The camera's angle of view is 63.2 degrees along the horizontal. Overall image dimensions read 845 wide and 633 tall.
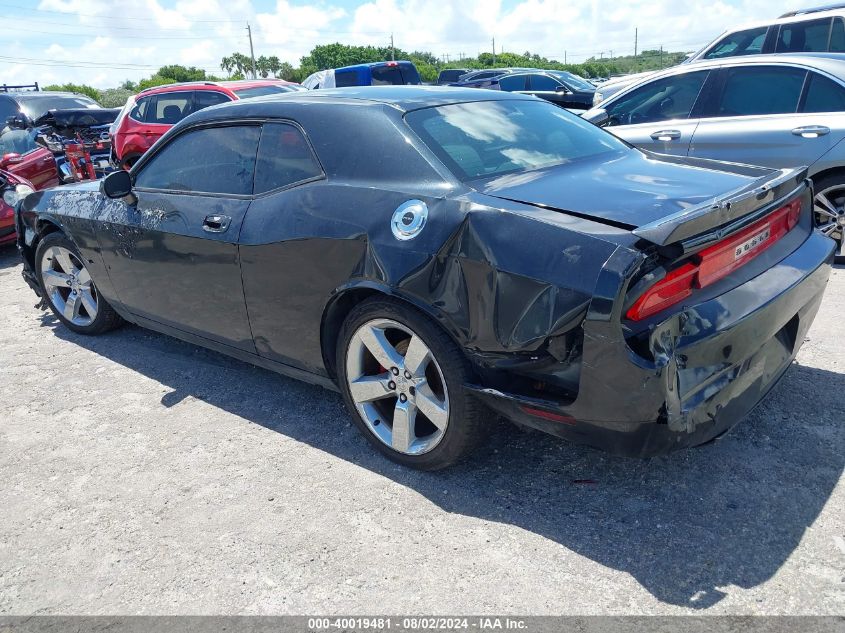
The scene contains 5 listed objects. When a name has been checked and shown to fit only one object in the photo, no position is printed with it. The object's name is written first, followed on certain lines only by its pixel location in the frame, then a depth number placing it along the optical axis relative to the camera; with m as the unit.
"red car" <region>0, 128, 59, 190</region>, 8.93
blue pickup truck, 13.64
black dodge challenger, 2.28
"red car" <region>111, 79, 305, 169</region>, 9.69
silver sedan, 5.21
